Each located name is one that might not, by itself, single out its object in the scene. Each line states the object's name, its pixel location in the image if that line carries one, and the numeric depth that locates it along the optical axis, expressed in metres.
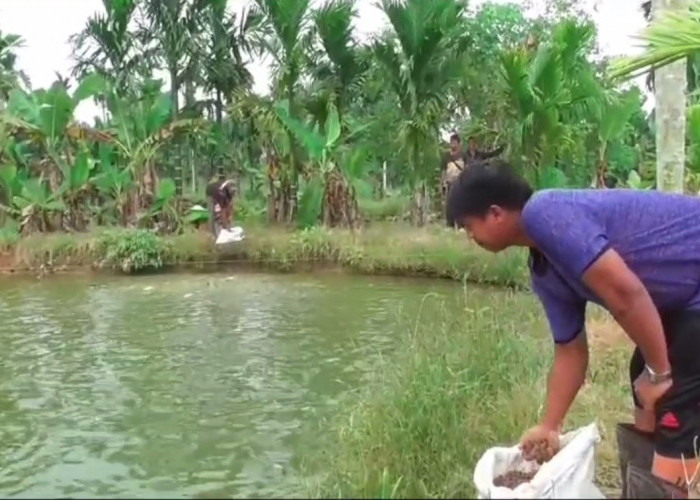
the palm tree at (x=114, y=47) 18.52
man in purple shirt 2.57
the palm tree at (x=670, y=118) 6.01
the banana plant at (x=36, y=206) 15.30
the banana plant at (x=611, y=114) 14.11
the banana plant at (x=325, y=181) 14.75
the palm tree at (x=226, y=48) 18.77
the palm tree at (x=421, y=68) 14.77
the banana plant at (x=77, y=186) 15.48
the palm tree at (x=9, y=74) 19.92
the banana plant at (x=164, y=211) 15.53
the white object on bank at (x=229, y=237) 13.90
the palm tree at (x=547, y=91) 12.68
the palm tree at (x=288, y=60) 15.70
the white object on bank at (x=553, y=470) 2.41
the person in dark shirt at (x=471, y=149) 14.57
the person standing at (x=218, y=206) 14.42
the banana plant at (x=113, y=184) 15.75
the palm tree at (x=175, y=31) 18.83
